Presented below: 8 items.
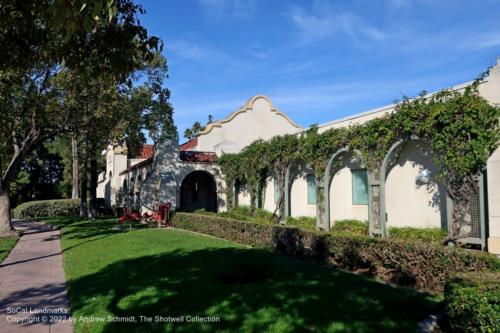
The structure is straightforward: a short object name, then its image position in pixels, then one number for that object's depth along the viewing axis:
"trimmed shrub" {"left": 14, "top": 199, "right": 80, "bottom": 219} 30.27
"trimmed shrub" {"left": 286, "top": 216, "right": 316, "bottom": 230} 15.69
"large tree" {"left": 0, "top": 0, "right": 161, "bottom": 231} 4.32
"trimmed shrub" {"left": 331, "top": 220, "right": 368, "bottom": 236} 13.05
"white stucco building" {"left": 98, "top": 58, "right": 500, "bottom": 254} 9.49
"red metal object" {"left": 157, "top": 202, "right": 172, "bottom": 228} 20.88
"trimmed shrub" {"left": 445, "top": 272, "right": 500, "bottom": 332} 4.35
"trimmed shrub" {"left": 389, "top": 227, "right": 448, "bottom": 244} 10.28
